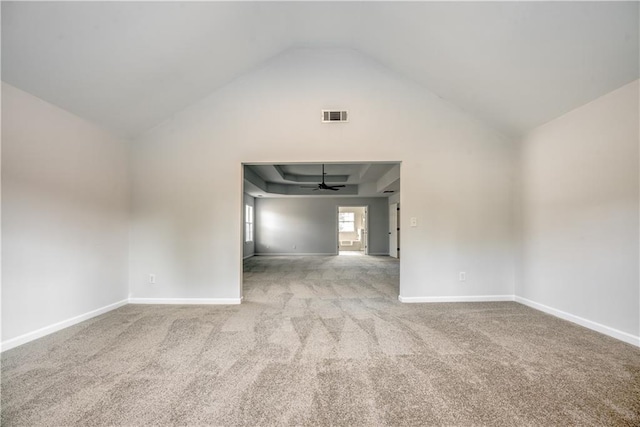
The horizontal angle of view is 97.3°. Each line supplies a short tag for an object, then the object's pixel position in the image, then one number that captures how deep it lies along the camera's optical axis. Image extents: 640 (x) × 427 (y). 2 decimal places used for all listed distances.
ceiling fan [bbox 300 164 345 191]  9.92
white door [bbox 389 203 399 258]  10.35
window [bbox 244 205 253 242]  9.83
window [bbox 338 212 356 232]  14.90
